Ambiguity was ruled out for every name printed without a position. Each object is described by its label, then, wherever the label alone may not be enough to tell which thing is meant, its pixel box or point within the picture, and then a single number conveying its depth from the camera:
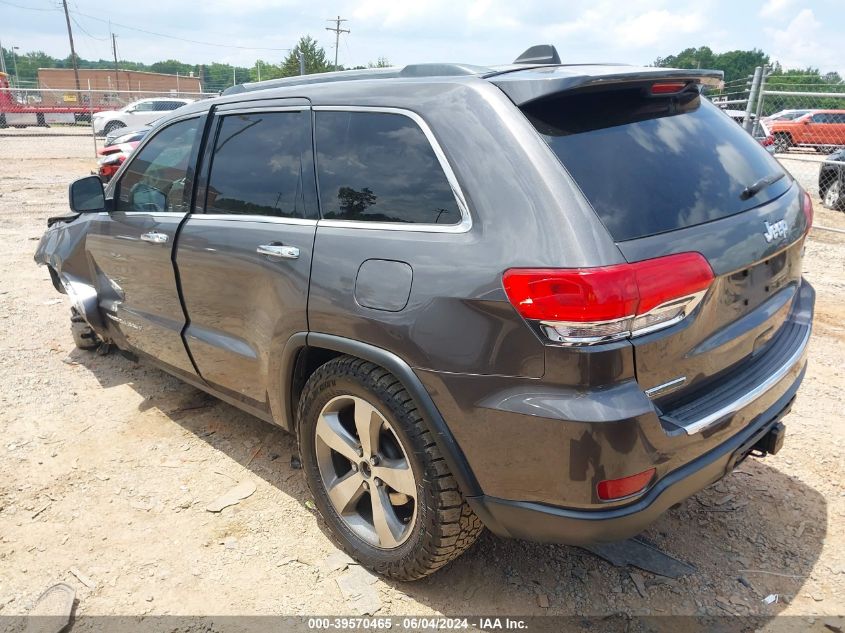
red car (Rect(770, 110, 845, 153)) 21.94
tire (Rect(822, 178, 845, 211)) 10.46
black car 10.24
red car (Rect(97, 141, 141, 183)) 11.40
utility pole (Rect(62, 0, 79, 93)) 44.19
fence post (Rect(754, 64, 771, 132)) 9.89
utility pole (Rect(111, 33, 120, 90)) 63.84
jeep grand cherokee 1.88
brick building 54.62
